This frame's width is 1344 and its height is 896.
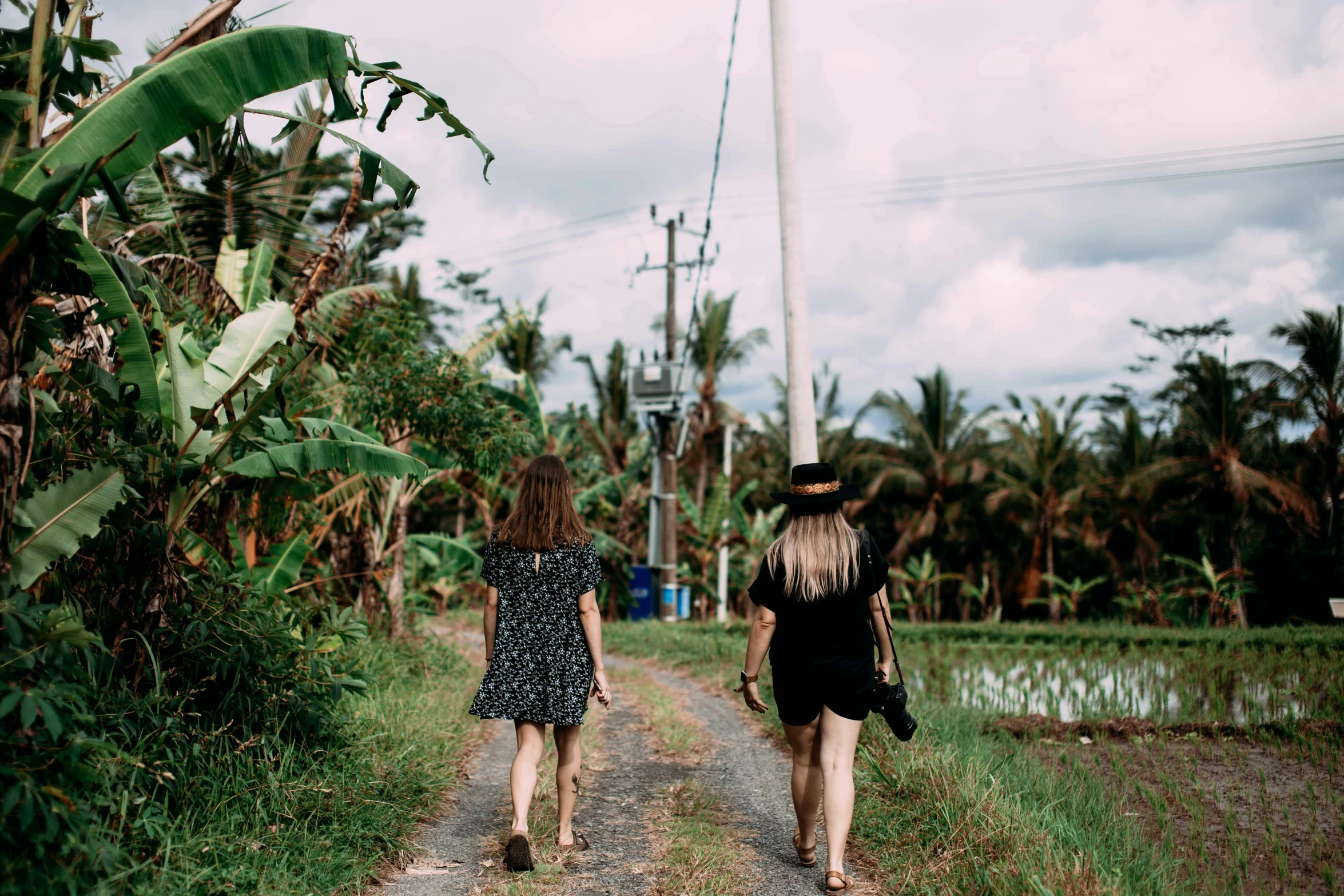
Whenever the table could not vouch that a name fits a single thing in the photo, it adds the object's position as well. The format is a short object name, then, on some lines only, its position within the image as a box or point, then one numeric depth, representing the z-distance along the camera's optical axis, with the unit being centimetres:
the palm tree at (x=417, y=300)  2294
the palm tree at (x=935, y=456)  2664
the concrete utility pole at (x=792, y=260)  605
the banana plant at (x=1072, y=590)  2027
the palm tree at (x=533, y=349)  2369
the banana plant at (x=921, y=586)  2252
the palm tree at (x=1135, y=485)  2264
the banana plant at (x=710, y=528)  1955
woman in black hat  380
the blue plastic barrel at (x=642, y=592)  1950
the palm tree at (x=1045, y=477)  2441
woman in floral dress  406
